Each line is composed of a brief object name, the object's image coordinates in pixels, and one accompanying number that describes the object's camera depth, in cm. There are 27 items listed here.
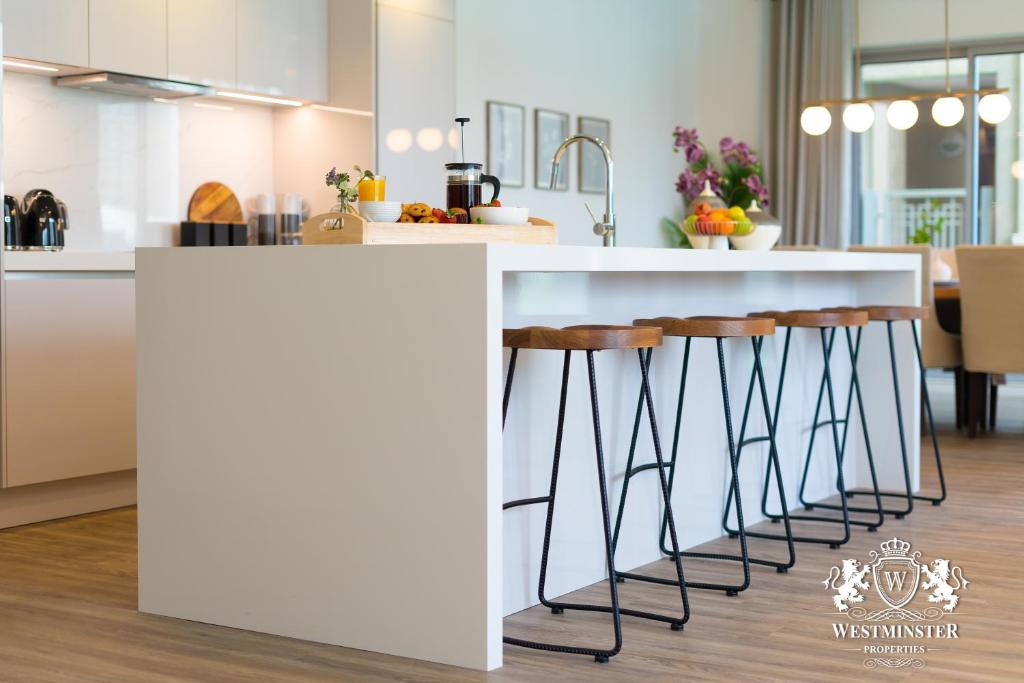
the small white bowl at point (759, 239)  416
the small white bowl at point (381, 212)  304
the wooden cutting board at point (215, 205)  570
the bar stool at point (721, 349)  333
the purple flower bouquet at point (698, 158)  468
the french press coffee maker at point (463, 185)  329
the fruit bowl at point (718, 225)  409
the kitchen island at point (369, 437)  269
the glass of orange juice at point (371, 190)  312
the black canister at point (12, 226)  465
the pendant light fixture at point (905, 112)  677
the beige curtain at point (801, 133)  955
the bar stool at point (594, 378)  281
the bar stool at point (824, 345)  397
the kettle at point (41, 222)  470
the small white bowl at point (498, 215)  321
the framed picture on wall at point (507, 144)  752
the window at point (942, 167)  925
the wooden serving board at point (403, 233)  293
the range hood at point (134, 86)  498
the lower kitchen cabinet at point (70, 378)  436
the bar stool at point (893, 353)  449
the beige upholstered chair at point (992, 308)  621
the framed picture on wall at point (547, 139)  793
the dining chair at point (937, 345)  667
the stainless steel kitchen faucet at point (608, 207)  356
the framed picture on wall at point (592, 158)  844
